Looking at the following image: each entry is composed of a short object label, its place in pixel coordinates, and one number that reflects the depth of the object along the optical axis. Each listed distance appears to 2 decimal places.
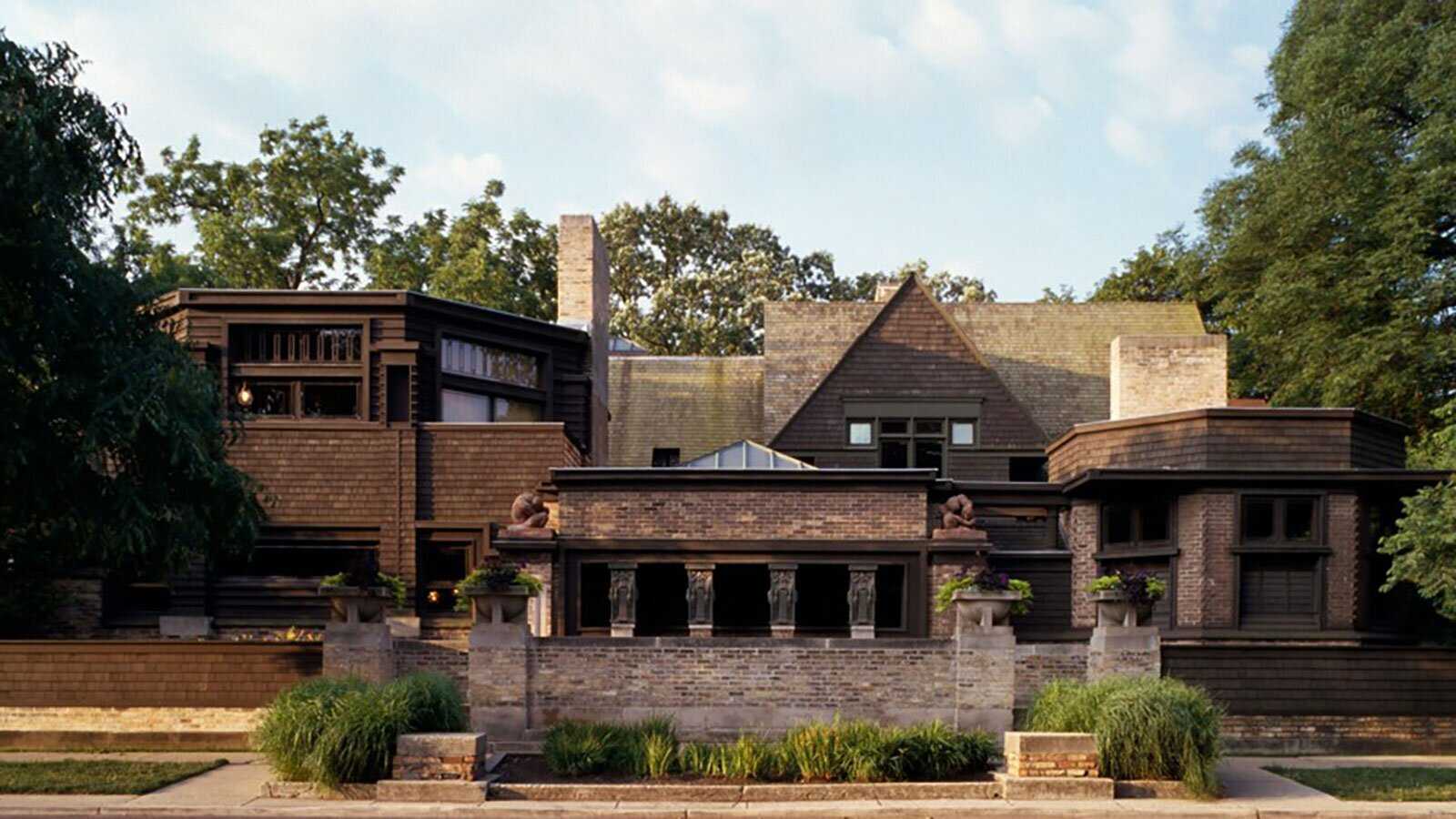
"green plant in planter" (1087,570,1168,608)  20.08
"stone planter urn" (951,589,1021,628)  20.23
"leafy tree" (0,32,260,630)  18.32
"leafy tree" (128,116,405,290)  44.59
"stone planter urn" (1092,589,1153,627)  20.19
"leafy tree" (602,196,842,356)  59.38
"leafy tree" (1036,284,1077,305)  63.44
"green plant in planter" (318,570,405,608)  19.91
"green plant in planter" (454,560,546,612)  19.62
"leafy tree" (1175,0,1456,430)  35.41
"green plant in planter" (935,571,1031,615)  20.25
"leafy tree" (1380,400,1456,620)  21.38
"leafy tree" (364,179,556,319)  43.06
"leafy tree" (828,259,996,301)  64.88
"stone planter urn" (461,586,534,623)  19.75
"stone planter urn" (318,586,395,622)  19.92
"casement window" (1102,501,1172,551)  26.77
